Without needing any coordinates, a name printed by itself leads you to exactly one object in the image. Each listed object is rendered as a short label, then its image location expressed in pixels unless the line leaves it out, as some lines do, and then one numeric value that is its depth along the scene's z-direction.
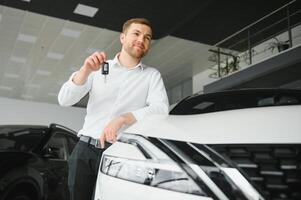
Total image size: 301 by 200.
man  1.28
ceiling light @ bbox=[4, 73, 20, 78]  12.07
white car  0.69
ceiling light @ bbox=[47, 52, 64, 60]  9.98
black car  2.47
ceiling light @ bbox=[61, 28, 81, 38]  8.39
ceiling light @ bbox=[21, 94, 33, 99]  14.76
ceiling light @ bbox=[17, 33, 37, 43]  8.81
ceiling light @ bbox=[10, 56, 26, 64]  10.36
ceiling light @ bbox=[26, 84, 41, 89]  13.28
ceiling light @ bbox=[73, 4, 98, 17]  7.16
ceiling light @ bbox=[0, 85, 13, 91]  13.58
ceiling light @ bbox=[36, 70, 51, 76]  11.62
